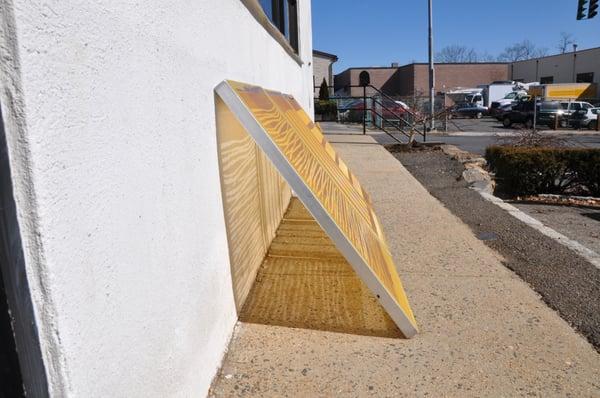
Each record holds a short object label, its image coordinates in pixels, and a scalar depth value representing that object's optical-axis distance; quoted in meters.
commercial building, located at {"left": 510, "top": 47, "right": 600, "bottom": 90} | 46.03
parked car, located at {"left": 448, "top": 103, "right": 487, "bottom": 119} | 41.53
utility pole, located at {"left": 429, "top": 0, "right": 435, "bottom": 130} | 25.30
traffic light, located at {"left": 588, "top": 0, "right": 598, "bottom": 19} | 18.16
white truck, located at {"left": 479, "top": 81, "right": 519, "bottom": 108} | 45.81
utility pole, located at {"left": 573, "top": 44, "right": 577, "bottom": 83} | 48.94
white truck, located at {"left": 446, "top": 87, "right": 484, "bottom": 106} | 45.03
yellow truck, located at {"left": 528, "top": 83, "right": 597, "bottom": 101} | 39.78
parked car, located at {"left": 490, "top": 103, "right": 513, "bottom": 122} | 35.11
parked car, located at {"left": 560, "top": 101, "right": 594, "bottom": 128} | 31.15
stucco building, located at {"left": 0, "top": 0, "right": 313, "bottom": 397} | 1.17
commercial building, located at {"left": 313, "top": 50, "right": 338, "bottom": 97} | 51.69
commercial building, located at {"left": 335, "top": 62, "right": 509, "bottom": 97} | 60.92
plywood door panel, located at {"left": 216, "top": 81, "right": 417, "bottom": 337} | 2.84
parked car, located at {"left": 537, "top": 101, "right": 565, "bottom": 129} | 30.80
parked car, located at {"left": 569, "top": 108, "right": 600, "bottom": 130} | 30.92
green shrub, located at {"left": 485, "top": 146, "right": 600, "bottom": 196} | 9.50
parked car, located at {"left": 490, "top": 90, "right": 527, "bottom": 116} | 37.03
